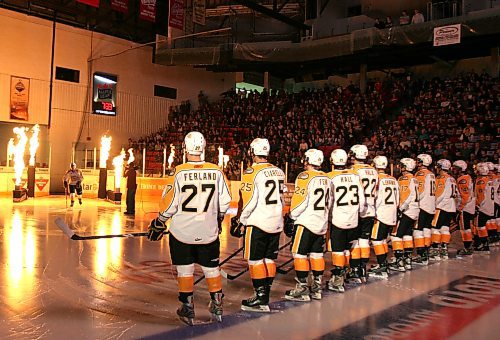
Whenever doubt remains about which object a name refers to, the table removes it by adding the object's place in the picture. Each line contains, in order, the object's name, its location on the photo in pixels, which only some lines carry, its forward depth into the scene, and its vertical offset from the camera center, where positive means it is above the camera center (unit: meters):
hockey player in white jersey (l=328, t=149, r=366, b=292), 7.61 -0.50
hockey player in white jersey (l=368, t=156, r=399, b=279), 8.90 -0.67
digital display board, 30.09 +4.16
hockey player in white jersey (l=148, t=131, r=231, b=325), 5.65 -0.54
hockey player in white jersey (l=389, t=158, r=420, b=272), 9.57 -0.82
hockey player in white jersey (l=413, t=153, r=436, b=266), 10.34 -0.65
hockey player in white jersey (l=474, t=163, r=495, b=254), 12.38 -0.54
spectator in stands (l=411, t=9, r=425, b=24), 24.97 +7.36
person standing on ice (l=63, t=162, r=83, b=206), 19.69 -0.46
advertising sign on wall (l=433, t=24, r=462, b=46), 21.34 +5.75
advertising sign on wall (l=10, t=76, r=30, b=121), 26.47 +3.35
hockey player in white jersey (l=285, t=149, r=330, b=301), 6.95 -0.65
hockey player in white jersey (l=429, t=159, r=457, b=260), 11.08 -0.60
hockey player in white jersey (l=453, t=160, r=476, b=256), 11.95 -0.59
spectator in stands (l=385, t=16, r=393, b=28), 25.70 +7.39
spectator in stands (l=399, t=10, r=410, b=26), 25.24 +7.35
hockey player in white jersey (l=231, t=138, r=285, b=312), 6.36 -0.52
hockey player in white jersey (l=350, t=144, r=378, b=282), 8.42 -0.27
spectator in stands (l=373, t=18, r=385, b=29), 25.69 +7.24
